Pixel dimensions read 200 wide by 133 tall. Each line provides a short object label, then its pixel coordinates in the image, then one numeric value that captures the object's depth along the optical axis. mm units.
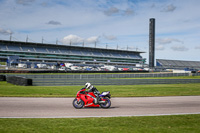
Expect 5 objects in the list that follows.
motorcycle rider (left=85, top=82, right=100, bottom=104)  11441
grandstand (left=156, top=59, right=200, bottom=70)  125412
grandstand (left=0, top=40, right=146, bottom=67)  115500
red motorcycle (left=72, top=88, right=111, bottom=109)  11516
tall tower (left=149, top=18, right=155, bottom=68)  112519
